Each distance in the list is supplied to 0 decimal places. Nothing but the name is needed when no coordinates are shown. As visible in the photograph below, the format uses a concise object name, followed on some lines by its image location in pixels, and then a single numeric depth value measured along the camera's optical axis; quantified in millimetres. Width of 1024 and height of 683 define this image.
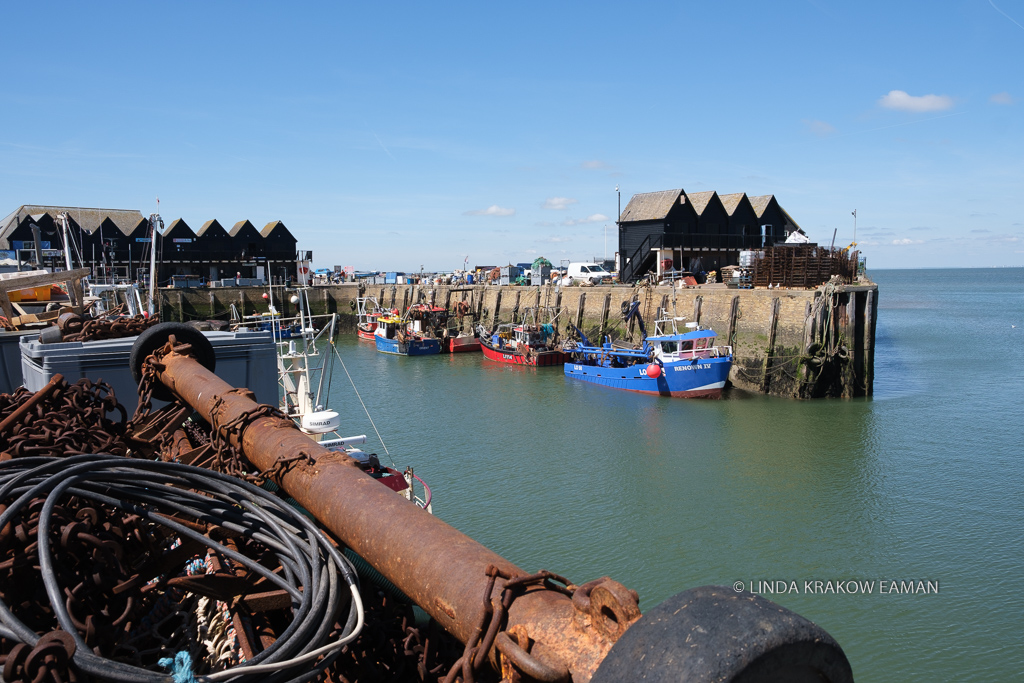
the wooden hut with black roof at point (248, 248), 71312
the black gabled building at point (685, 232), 50062
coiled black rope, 2844
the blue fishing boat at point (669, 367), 29297
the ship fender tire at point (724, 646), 1742
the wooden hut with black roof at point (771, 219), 57469
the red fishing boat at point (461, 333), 48312
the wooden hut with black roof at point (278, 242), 73125
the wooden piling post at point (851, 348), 28625
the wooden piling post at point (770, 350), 30031
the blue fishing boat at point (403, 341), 46812
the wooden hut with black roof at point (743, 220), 54625
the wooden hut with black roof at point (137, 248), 65125
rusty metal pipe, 2293
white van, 51781
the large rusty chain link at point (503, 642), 2203
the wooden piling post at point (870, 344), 29094
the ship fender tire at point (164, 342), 7777
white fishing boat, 12336
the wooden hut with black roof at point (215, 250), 69438
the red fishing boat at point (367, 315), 58531
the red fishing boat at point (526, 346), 40406
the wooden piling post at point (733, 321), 32531
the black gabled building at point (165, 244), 61625
